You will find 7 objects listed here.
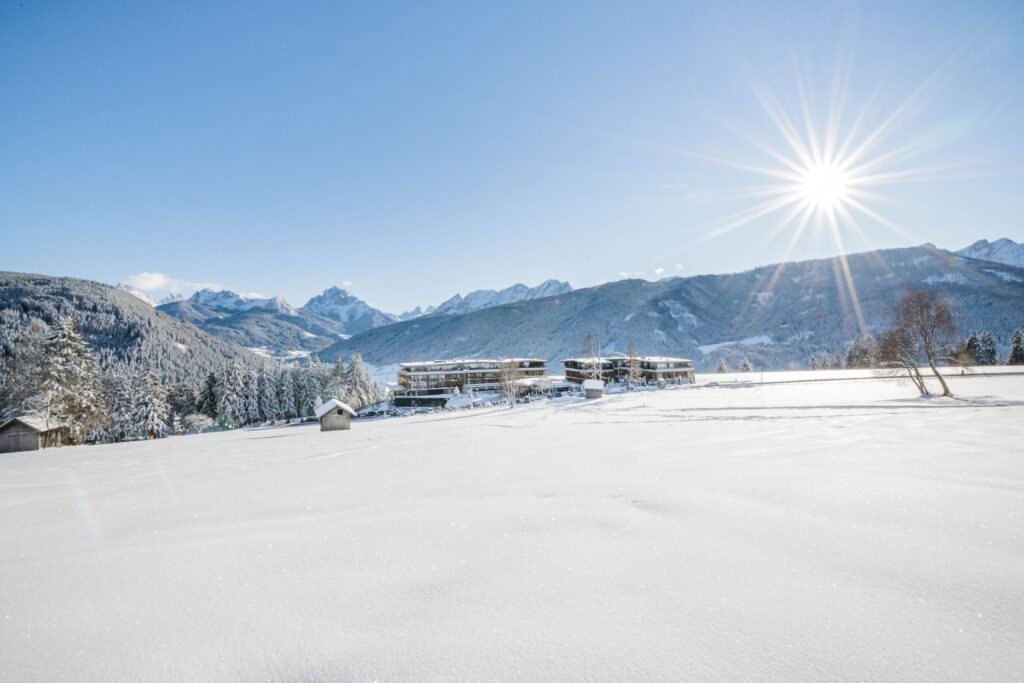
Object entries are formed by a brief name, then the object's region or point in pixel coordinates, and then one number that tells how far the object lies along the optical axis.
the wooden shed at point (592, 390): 48.91
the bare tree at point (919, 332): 27.17
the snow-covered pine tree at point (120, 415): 43.28
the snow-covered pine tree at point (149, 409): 43.81
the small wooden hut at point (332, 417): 26.89
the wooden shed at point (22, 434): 22.39
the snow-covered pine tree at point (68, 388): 28.64
